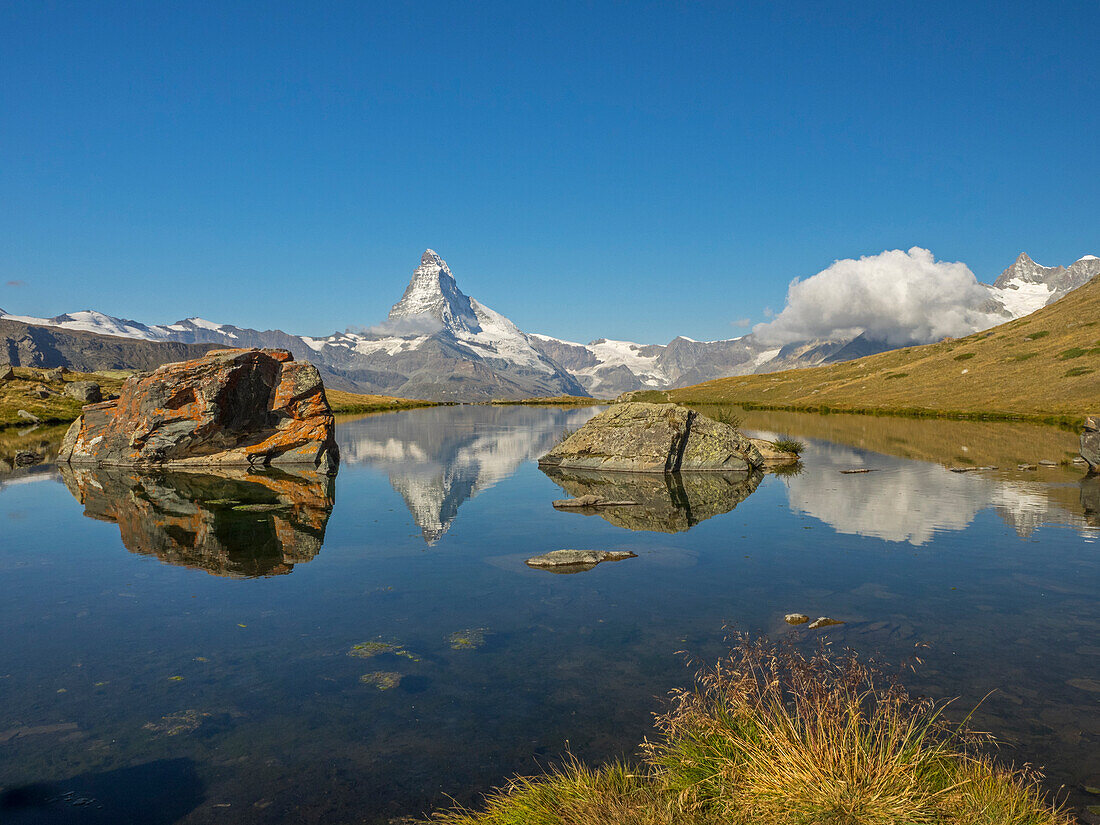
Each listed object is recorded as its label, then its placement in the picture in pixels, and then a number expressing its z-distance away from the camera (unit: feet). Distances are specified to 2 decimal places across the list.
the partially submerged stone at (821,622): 41.73
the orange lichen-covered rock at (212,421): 131.75
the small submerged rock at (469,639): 39.14
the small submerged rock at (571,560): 56.90
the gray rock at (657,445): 122.72
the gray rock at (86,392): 329.93
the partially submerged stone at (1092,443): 118.73
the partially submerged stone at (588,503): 88.17
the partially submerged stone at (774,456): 134.21
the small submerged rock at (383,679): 34.04
